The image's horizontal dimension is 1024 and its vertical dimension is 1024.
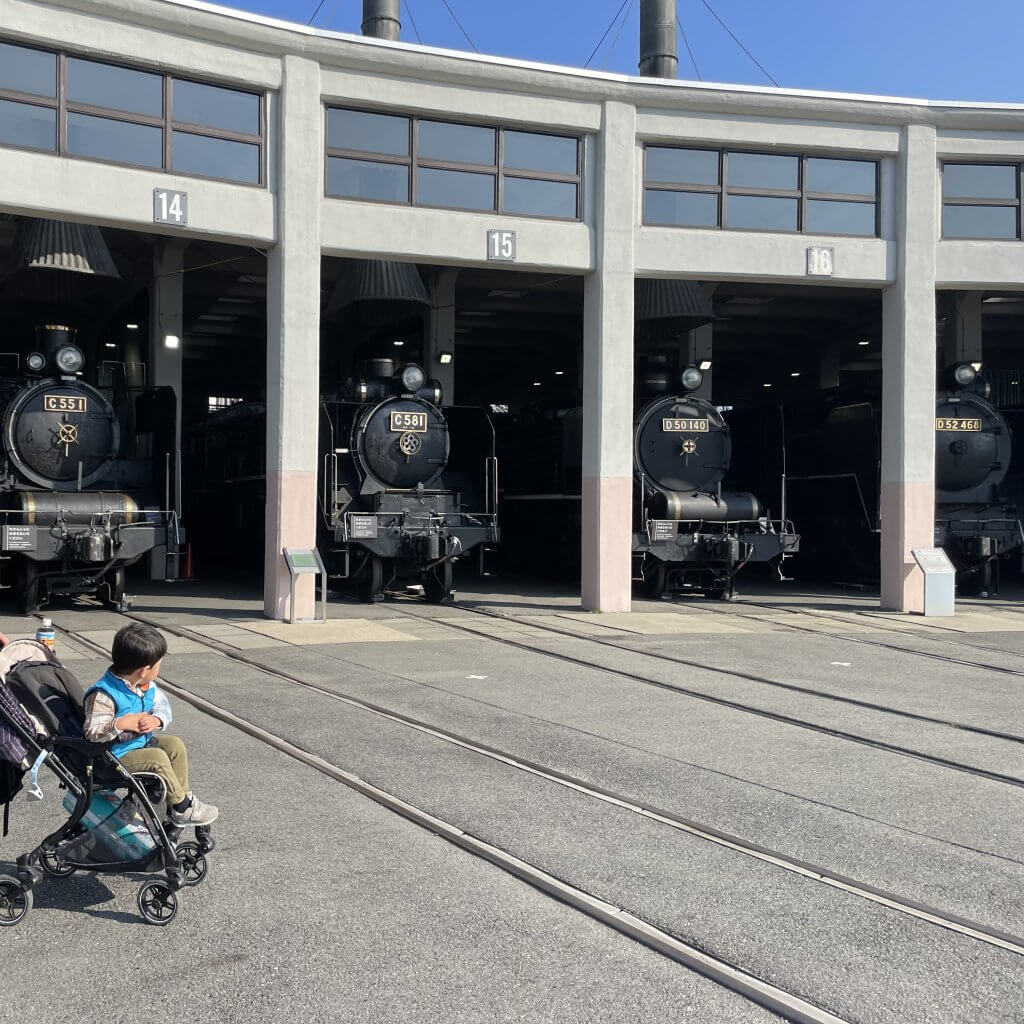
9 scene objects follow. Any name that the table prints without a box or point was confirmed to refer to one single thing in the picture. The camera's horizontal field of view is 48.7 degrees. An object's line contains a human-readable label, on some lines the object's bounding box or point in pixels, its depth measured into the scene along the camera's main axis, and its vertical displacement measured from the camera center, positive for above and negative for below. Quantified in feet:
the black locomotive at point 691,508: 60.54 -0.33
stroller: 14.90 -4.06
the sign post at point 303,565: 49.44 -2.88
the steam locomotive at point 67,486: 50.88 +0.57
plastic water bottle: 16.17 -1.99
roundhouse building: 46.83 +14.88
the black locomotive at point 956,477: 65.00 +1.56
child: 15.25 -2.94
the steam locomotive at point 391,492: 56.65 +0.43
